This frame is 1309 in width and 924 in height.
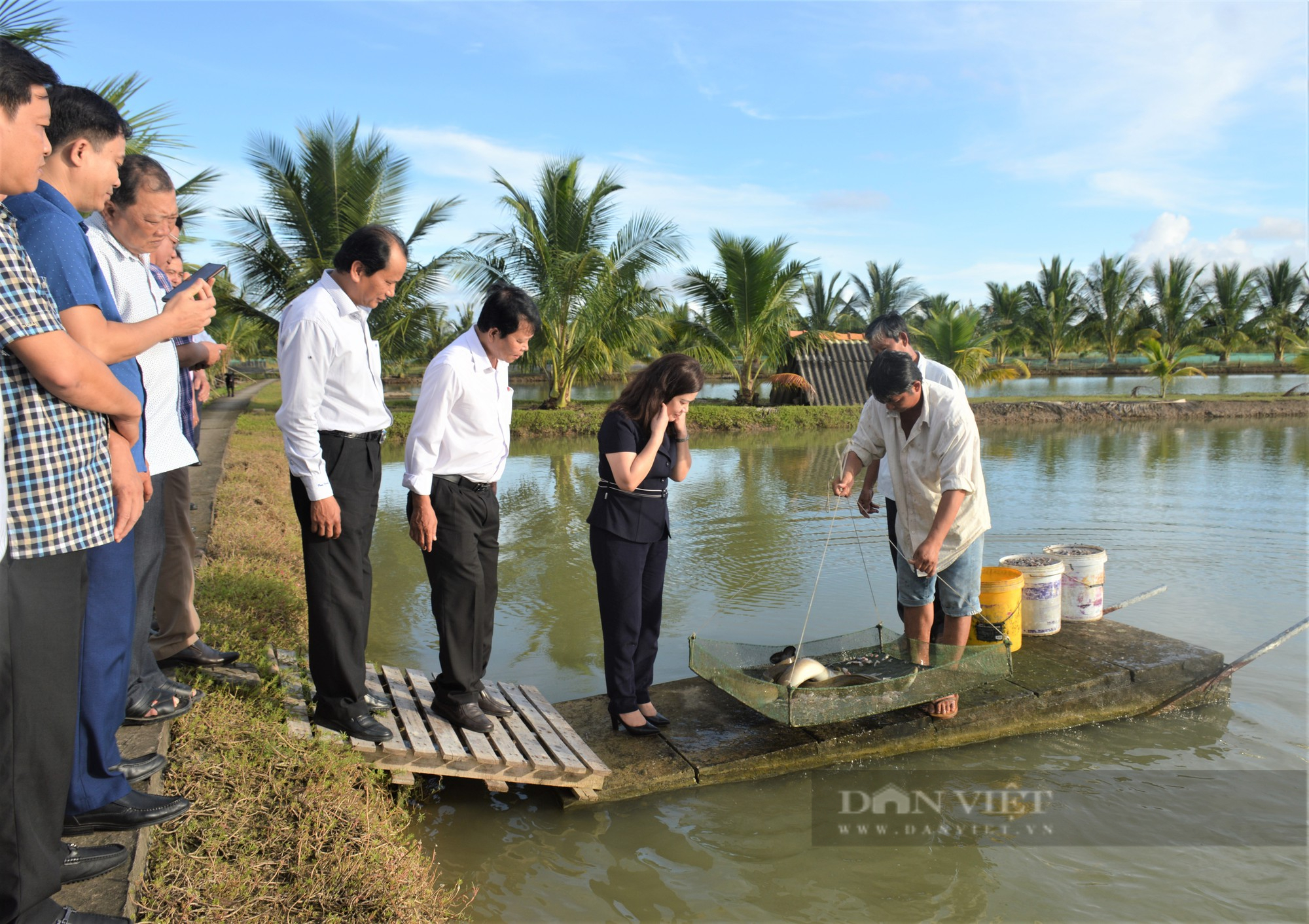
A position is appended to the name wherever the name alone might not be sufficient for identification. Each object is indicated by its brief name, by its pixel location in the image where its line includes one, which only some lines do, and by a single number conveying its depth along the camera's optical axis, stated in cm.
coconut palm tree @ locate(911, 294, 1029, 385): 2598
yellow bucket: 521
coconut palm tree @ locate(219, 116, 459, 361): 2144
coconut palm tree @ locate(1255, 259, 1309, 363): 4422
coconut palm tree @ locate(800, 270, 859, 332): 4281
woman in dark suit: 410
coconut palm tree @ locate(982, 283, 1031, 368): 4650
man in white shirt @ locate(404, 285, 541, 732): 388
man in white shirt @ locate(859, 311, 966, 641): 516
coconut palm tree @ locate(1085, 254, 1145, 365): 4438
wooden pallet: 366
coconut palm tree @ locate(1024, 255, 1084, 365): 4594
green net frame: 413
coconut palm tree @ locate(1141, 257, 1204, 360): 4222
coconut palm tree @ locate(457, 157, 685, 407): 2184
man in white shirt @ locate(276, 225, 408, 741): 348
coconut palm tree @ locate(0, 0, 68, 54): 700
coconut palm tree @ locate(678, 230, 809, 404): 2295
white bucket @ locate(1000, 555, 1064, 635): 547
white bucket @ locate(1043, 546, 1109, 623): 577
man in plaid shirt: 207
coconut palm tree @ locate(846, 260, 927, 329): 4347
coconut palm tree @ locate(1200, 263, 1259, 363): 4469
